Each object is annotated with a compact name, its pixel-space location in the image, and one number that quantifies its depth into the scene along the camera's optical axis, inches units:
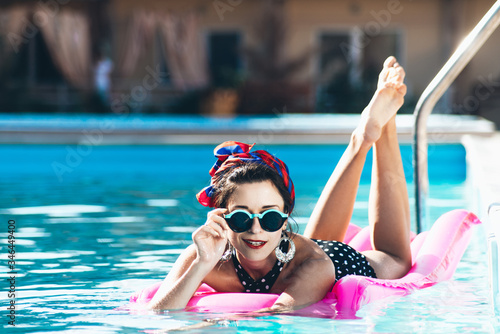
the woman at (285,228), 235.0
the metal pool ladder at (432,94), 307.1
